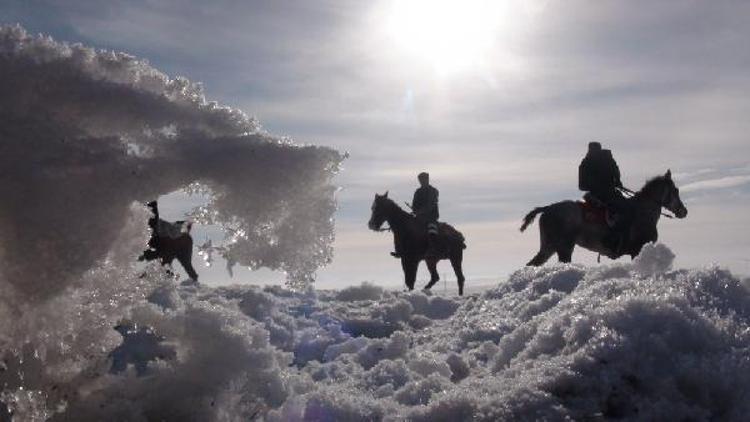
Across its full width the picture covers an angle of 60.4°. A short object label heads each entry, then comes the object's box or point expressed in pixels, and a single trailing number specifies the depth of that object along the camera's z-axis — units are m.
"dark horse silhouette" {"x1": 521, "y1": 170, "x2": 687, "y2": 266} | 13.38
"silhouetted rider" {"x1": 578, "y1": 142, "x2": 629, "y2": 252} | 13.31
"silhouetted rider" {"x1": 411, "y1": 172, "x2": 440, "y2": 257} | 17.48
